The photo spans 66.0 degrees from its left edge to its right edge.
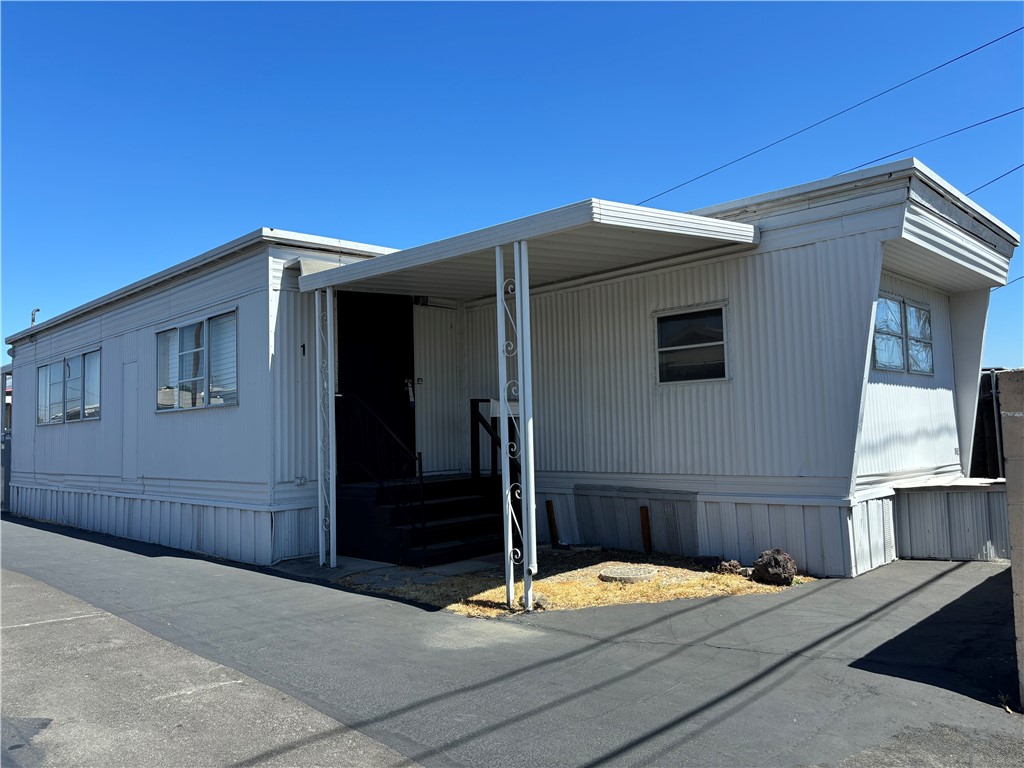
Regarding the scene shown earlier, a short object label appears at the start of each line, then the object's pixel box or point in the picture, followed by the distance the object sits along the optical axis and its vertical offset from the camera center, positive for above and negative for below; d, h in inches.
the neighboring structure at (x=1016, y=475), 166.4 -11.4
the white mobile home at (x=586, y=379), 294.0 +26.7
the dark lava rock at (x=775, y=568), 285.1 -50.8
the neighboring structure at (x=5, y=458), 718.5 -5.9
